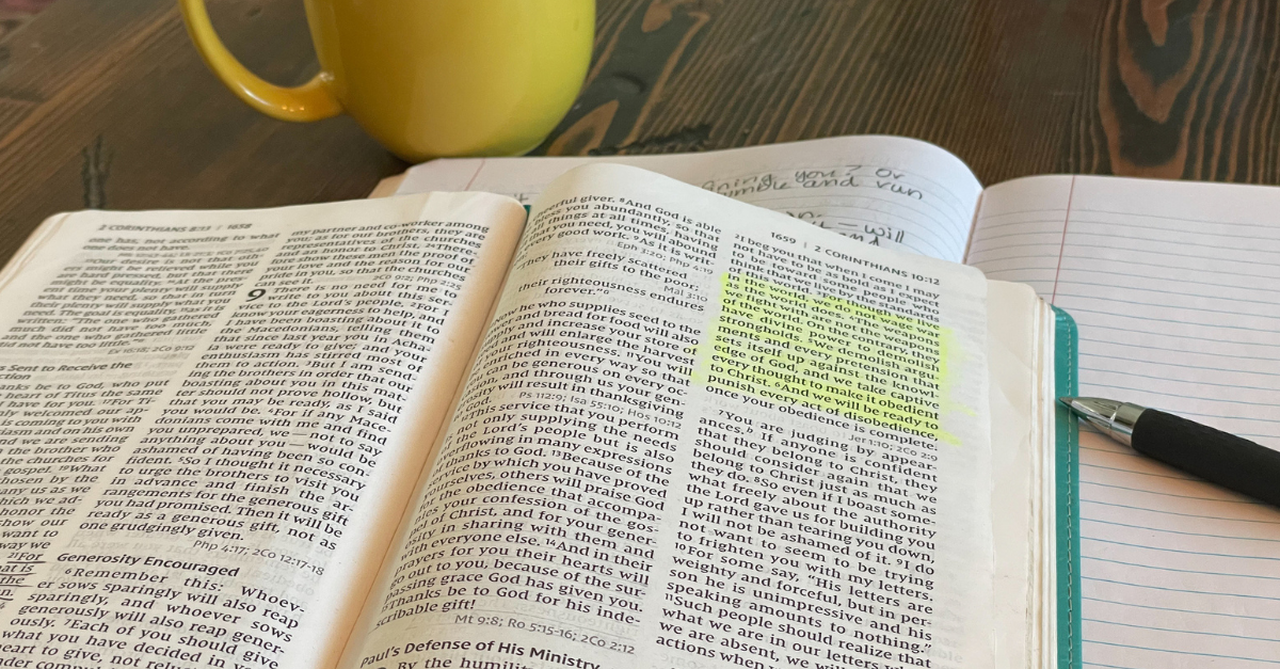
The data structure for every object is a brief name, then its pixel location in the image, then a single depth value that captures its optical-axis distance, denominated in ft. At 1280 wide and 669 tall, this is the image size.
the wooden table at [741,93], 1.82
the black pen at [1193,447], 1.12
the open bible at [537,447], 0.94
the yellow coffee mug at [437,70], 1.56
